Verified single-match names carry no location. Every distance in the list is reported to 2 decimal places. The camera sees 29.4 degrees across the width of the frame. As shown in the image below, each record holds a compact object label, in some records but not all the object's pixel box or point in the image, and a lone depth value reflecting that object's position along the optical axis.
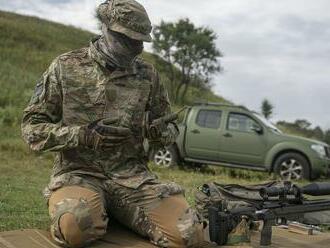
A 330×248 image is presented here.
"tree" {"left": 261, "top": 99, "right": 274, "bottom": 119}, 38.58
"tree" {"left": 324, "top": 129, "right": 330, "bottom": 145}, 28.94
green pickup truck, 13.42
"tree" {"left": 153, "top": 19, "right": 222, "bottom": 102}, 34.28
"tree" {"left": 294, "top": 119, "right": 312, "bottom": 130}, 41.59
